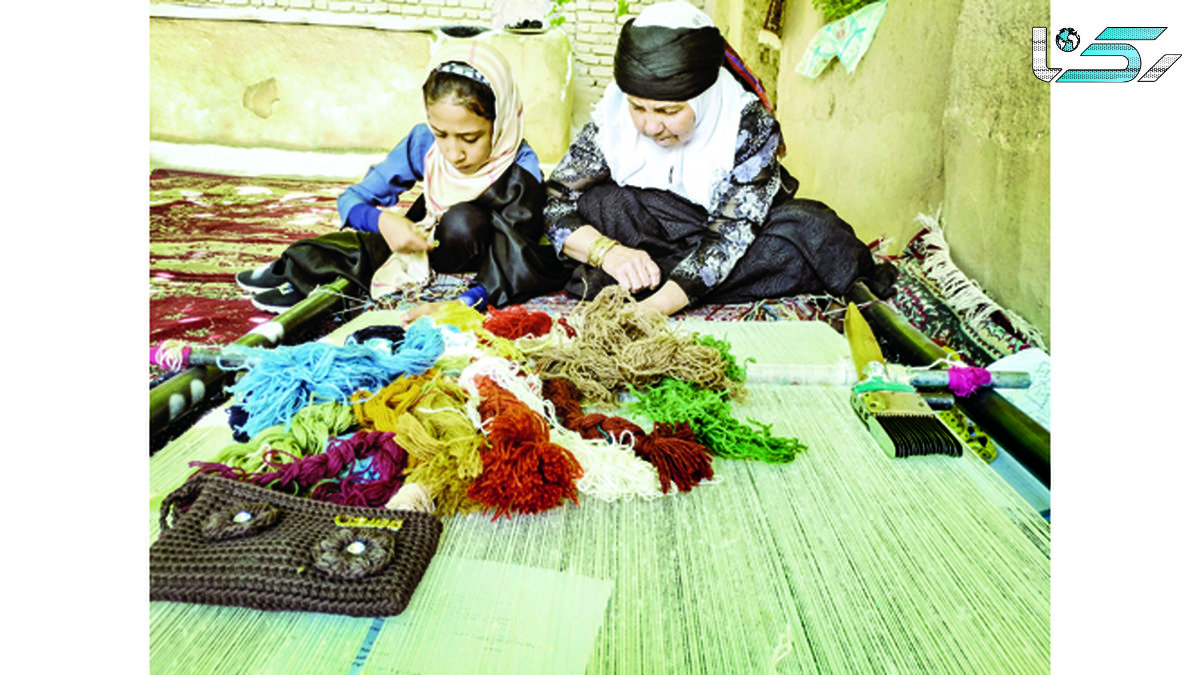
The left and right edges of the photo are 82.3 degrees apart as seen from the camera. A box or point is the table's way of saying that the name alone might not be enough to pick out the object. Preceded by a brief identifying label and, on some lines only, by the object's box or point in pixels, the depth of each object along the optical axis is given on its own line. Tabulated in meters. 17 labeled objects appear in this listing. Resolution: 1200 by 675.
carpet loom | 0.86
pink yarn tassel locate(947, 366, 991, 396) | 1.53
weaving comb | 1.32
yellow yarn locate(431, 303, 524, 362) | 1.60
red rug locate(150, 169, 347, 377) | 2.39
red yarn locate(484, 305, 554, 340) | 1.81
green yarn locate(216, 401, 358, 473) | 1.22
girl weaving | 2.53
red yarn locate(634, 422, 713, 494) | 1.24
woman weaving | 2.29
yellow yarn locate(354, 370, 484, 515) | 1.14
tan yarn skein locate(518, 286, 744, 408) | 1.55
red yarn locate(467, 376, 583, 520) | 1.13
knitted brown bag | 0.89
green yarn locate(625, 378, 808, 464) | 1.34
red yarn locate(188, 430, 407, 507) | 1.13
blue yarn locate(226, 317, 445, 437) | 1.34
